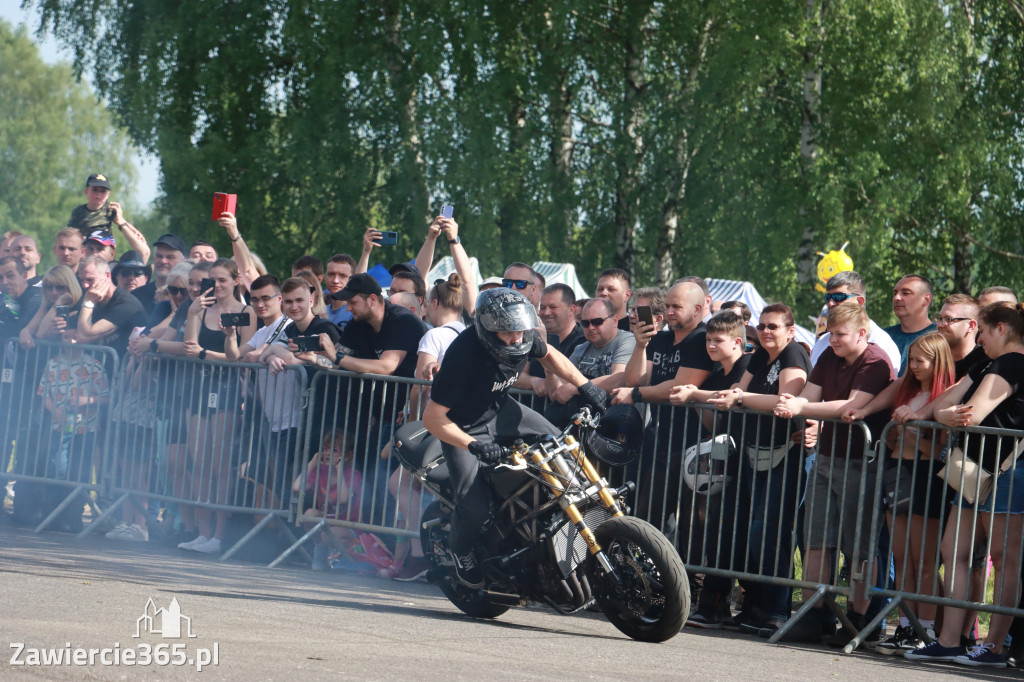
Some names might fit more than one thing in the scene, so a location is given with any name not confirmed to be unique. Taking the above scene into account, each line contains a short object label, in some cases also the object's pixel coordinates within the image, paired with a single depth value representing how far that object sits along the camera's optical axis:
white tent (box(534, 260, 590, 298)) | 37.94
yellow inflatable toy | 27.94
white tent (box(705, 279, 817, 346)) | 34.87
